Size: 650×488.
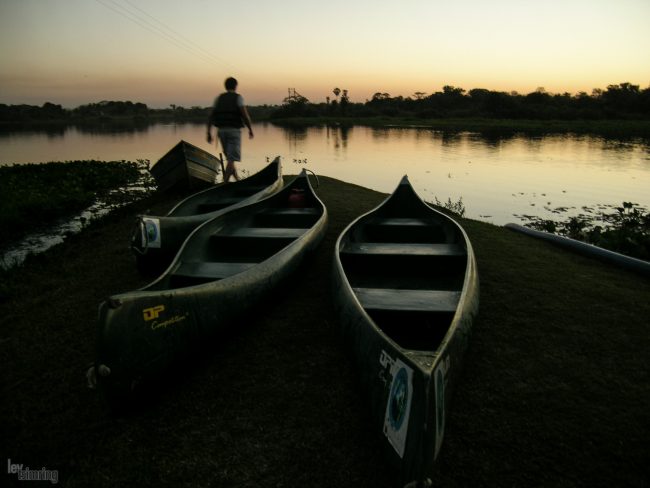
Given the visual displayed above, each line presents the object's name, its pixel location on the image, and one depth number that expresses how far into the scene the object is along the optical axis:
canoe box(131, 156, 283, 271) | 5.07
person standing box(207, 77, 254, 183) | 9.43
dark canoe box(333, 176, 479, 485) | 2.06
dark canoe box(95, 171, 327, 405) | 2.58
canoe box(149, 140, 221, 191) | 10.38
